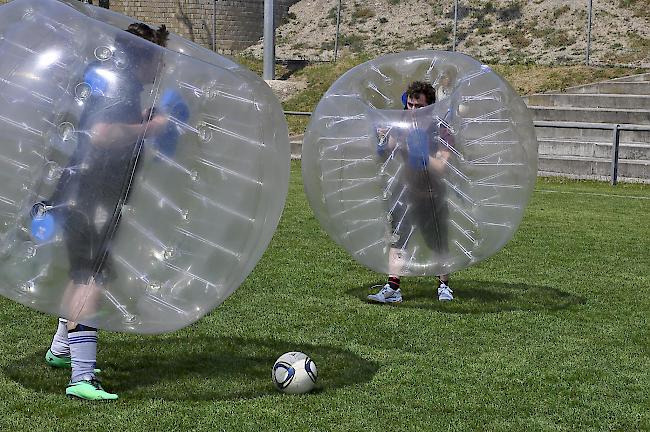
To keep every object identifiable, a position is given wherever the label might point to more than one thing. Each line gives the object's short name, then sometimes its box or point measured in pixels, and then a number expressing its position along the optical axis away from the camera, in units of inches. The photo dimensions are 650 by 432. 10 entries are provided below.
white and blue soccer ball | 215.8
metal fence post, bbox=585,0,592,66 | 999.0
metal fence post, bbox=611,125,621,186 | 741.9
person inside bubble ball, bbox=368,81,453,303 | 282.7
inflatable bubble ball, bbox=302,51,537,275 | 284.0
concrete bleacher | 768.3
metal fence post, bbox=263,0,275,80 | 1000.2
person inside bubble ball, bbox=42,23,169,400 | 189.0
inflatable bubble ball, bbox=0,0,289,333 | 189.6
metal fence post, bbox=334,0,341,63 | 1153.8
